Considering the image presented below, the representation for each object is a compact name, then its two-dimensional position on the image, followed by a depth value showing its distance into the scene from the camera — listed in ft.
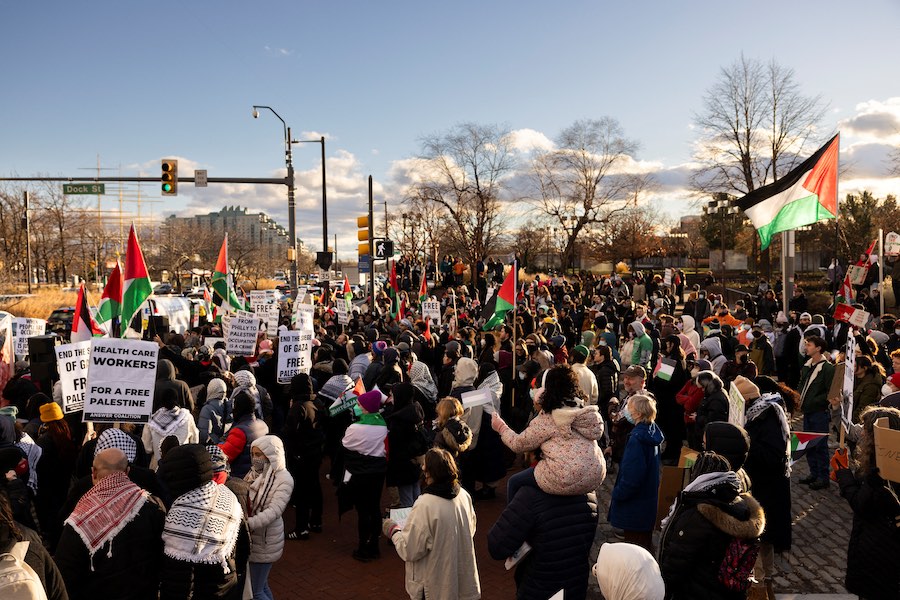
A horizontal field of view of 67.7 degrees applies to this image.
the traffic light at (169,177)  63.93
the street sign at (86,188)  68.23
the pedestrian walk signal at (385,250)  73.38
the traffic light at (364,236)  68.98
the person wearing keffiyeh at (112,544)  11.99
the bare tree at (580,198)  140.77
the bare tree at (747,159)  118.42
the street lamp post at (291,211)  71.51
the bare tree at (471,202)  128.06
